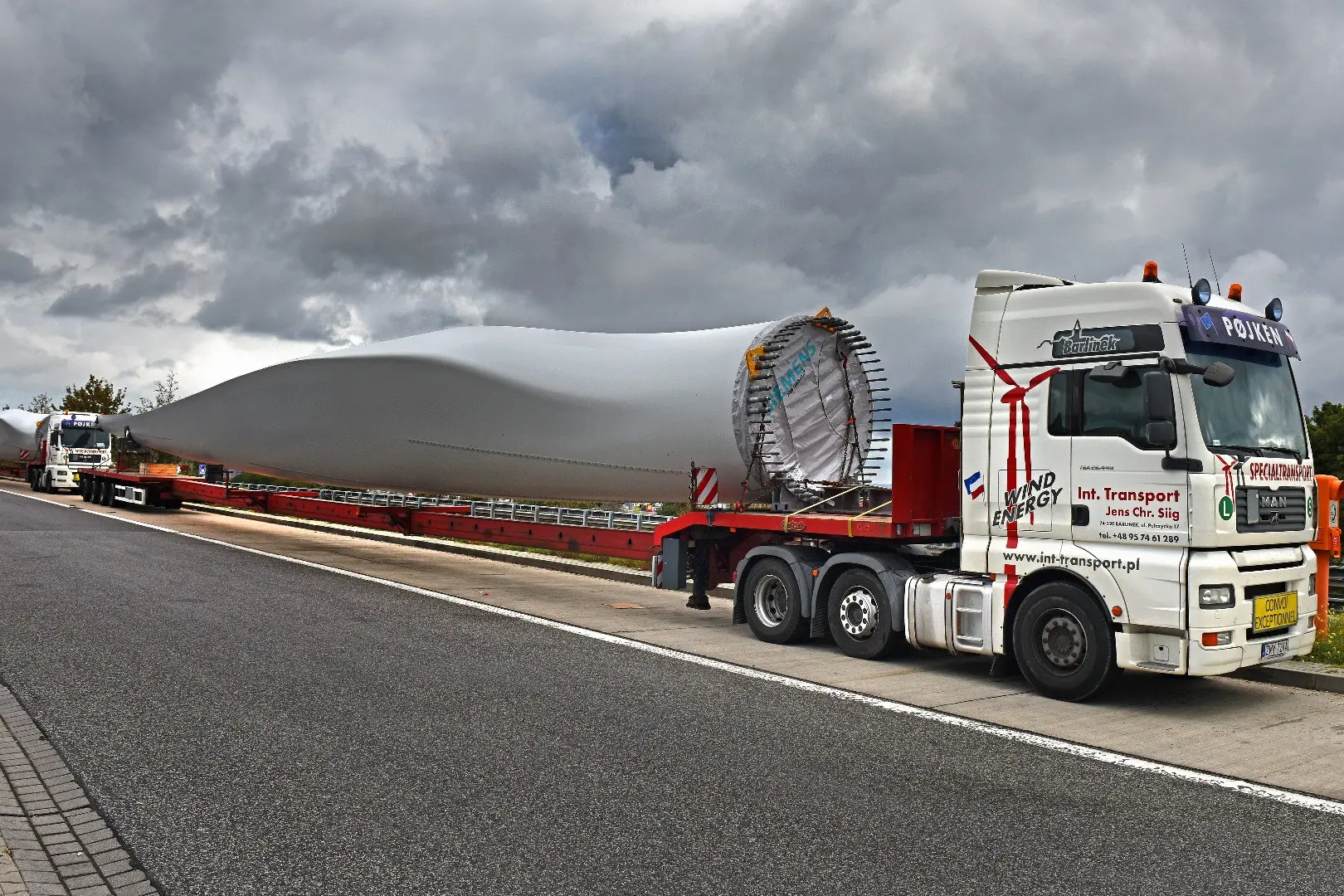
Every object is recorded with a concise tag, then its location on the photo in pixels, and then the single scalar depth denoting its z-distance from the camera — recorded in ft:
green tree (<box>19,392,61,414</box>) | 234.38
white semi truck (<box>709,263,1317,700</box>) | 23.13
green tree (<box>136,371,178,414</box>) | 177.99
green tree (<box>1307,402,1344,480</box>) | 194.59
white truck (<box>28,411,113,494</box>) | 121.08
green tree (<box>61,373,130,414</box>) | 209.36
